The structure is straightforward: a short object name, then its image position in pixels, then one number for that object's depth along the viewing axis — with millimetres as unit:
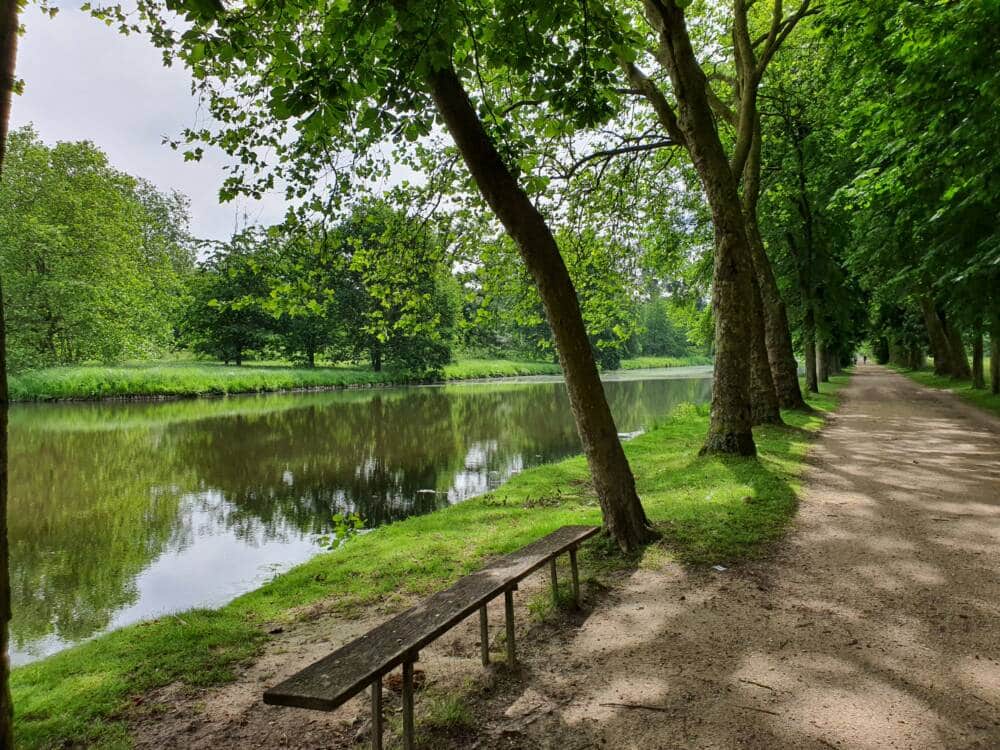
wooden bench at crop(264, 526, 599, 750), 2646
